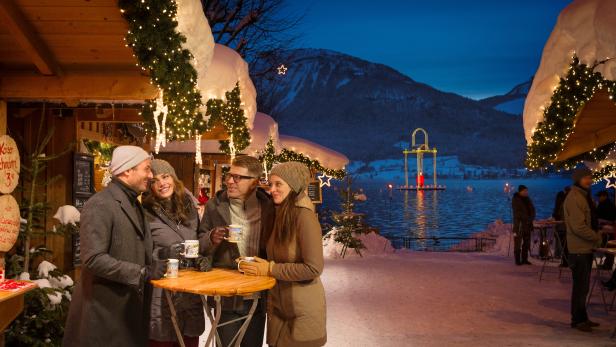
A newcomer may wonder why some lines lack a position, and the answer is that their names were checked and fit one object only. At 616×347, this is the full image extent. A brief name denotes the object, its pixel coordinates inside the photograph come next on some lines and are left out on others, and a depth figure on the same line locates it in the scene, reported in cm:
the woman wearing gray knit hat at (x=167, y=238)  433
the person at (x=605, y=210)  1354
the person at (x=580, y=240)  746
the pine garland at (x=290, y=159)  1602
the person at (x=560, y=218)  1294
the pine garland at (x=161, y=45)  559
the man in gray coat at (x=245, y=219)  446
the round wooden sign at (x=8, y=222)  464
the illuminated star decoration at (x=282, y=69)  2262
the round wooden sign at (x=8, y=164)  467
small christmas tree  1658
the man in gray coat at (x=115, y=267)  359
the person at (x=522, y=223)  1419
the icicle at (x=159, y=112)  628
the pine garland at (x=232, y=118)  973
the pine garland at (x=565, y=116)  1012
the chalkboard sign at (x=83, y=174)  746
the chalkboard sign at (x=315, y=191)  1983
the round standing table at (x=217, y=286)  363
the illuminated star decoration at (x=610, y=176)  1642
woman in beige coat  404
